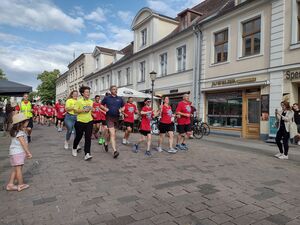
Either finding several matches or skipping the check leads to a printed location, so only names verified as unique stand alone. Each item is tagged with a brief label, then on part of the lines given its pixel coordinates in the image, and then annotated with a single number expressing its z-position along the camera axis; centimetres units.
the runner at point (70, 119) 819
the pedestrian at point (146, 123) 760
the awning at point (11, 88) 1123
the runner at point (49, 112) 1994
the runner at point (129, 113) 864
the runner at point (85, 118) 638
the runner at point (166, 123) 779
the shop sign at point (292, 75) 1087
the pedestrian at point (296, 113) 1012
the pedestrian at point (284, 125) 731
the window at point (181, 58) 1817
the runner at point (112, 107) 699
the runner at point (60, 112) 1386
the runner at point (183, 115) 817
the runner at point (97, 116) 1018
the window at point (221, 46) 1477
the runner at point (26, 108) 884
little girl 406
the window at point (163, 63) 2028
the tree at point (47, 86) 7056
